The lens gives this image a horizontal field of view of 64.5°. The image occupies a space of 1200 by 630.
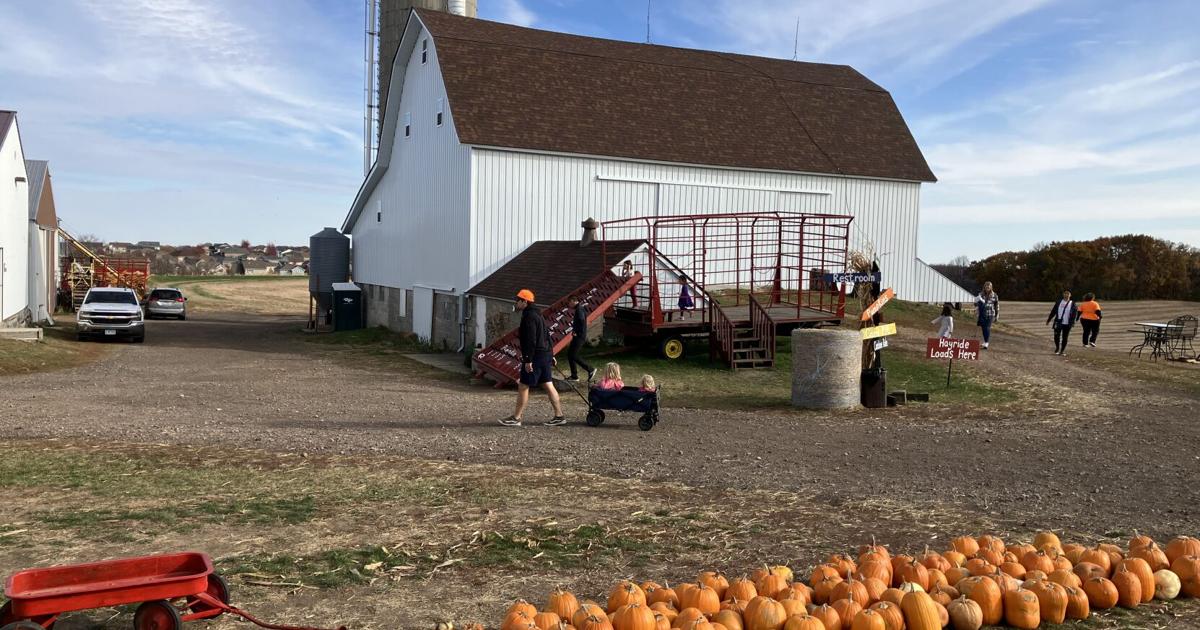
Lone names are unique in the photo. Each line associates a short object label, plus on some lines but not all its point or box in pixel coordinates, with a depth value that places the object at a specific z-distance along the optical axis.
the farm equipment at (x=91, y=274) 43.00
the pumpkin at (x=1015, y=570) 5.76
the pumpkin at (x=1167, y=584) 5.86
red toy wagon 4.92
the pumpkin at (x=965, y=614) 5.20
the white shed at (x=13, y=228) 27.31
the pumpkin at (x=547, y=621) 4.78
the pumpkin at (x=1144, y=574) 5.78
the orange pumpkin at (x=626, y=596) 5.09
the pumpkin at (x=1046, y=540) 6.30
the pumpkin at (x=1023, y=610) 5.30
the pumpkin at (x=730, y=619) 4.96
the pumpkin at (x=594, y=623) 4.76
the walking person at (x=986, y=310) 23.31
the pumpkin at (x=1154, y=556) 6.02
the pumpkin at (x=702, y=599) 5.22
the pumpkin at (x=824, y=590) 5.45
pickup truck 27.72
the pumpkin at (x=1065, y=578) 5.63
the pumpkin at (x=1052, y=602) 5.38
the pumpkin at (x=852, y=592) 5.30
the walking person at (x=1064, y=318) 23.14
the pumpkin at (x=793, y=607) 5.04
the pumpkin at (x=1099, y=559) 5.95
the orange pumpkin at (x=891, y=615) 4.96
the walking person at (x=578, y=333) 17.73
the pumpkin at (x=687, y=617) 4.84
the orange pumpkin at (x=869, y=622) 4.91
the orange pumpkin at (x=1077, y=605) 5.50
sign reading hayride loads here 15.94
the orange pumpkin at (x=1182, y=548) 6.09
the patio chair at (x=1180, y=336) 24.73
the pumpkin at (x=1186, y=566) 5.91
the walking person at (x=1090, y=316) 24.95
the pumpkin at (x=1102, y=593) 5.64
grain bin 39.59
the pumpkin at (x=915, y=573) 5.57
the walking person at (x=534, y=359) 12.92
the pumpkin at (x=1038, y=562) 5.83
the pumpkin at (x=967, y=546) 6.23
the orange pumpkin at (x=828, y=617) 4.98
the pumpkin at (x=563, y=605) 5.07
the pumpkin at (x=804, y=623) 4.84
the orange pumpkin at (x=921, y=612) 5.03
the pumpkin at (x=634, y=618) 4.83
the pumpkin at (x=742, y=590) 5.36
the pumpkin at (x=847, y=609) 5.07
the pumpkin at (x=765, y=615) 4.97
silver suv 40.81
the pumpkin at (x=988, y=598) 5.35
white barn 25.91
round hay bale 15.07
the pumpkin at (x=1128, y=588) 5.69
